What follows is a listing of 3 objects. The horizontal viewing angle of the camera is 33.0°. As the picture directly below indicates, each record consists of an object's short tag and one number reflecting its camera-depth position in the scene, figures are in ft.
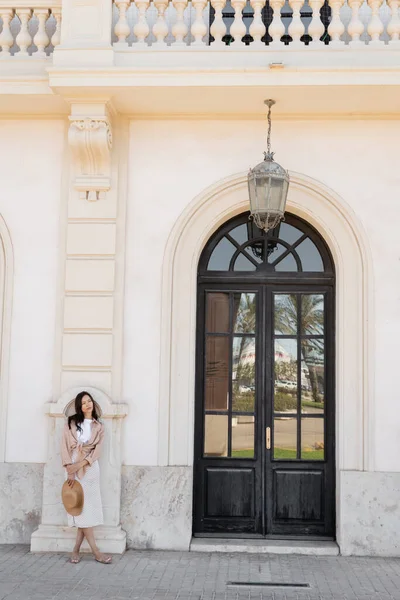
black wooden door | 25.17
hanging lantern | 22.82
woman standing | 22.32
